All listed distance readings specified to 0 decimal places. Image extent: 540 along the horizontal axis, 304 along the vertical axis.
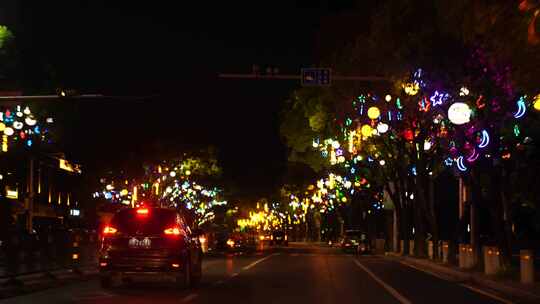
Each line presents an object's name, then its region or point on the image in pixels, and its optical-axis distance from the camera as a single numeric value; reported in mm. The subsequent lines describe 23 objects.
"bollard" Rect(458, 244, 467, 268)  34812
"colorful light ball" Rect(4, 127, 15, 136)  42272
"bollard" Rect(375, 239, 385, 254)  69519
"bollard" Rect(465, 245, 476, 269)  34250
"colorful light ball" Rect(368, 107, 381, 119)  33281
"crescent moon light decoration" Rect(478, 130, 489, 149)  28578
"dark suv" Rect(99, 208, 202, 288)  20672
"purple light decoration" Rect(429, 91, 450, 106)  29469
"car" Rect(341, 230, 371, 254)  62875
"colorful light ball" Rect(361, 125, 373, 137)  35469
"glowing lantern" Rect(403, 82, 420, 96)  30809
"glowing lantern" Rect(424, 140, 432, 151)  41138
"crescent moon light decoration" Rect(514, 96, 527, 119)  25000
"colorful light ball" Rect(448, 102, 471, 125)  24531
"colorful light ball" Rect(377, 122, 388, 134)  35781
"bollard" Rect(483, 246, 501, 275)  29281
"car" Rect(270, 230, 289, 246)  95875
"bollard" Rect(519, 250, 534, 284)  25002
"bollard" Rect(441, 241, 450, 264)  40250
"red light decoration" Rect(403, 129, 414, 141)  39494
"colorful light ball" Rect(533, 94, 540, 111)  18891
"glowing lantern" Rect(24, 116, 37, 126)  42125
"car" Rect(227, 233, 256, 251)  62928
